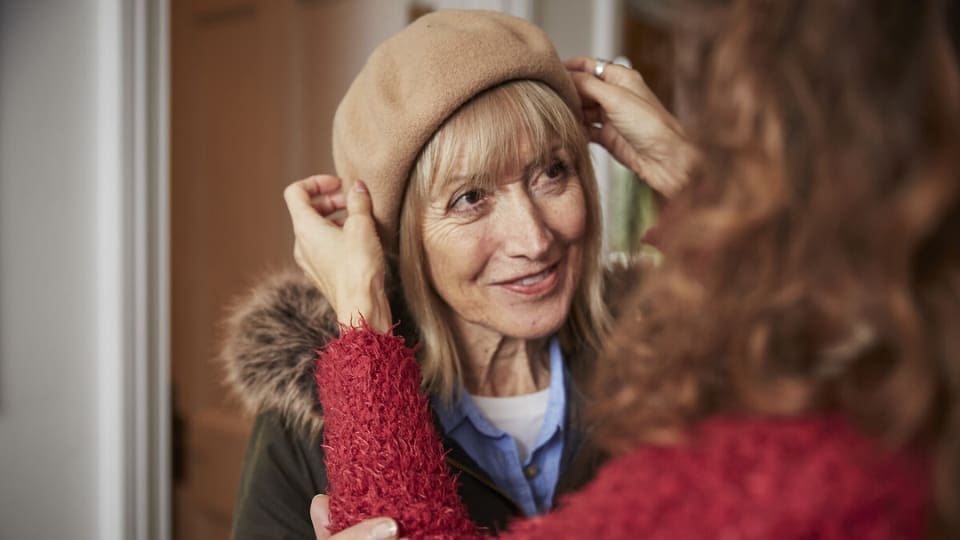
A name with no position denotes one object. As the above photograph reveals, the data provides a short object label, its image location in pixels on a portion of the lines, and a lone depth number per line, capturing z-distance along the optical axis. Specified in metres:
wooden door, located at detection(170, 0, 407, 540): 1.94
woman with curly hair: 0.46
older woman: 1.03
